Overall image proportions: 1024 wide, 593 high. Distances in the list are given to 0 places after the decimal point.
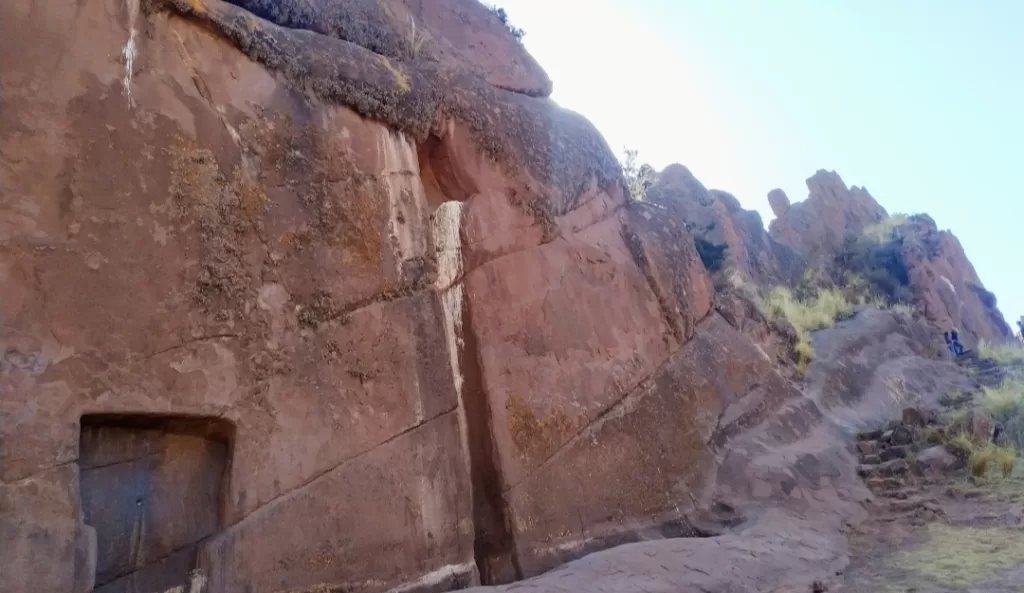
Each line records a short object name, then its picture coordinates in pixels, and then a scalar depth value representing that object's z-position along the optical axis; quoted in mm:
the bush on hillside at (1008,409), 10062
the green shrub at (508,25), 9634
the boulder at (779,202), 26547
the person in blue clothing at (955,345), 18109
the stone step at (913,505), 8162
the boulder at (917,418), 10263
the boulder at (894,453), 9375
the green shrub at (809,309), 13502
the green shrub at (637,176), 10645
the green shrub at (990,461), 8859
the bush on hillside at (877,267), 19641
